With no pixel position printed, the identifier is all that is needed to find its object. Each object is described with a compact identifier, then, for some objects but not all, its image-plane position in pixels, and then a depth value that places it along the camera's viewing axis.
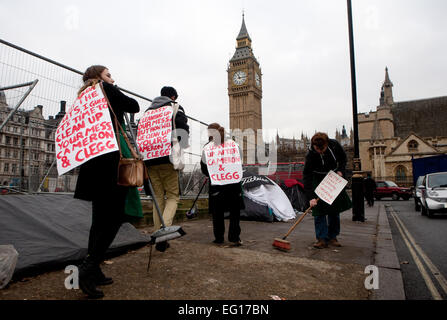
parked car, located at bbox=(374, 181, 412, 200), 22.14
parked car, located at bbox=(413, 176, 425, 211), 10.83
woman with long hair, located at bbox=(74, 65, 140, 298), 2.16
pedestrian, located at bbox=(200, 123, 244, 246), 4.08
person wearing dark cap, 3.50
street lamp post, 7.70
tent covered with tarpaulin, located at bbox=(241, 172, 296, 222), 6.85
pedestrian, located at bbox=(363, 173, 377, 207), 14.90
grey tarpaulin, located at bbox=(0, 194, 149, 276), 2.60
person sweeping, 4.11
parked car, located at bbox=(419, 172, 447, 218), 8.97
